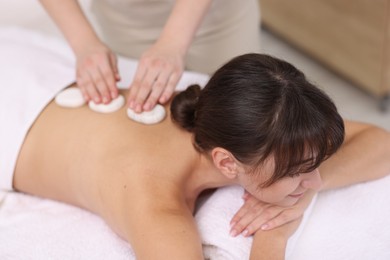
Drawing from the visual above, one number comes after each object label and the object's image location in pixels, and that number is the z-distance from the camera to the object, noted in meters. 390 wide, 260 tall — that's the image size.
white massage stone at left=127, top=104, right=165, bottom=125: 1.48
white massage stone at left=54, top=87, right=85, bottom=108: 1.55
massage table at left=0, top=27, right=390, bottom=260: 1.41
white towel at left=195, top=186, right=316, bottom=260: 1.40
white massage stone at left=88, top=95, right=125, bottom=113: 1.52
